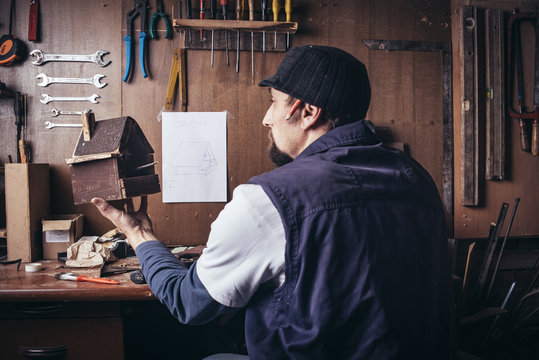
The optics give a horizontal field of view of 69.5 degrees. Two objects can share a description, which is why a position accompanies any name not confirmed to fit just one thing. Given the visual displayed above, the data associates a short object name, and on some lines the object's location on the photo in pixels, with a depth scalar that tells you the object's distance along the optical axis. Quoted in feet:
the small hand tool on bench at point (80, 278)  4.79
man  2.58
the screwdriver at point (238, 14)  6.71
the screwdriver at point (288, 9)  6.75
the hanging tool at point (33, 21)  6.68
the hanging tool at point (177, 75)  6.88
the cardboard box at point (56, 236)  5.89
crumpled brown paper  5.48
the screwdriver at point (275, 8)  6.73
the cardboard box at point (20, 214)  5.71
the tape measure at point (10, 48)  6.56
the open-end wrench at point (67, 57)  6.76
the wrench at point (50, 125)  6.78
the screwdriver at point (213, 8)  6.74
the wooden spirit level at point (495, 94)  7.26
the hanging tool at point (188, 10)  6.69
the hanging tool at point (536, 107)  7.28
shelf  6.52
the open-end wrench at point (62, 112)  6.79
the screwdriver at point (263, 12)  6.71
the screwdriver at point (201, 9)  6.65
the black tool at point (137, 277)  4.75
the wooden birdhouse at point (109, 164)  4.94
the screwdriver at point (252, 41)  6.66
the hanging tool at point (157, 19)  6.79
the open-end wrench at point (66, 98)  6.78
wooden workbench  4.59
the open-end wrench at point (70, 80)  6.77
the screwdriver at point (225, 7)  6.64
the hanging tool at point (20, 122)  6.64
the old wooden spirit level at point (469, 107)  7.20
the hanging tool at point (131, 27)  6.77
